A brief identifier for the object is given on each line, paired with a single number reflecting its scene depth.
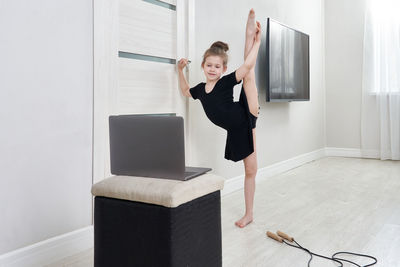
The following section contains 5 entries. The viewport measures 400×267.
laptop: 1.23
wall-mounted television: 3.34
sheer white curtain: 4.45
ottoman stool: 1.11
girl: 2.14
